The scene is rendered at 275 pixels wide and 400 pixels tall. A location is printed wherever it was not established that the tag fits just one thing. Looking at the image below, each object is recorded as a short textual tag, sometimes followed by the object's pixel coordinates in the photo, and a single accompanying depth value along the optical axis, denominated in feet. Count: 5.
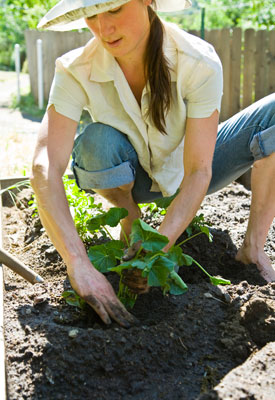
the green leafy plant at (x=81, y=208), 9.02
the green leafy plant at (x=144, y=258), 6.20
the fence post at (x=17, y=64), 29.47
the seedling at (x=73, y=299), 6.84
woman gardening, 6.73
